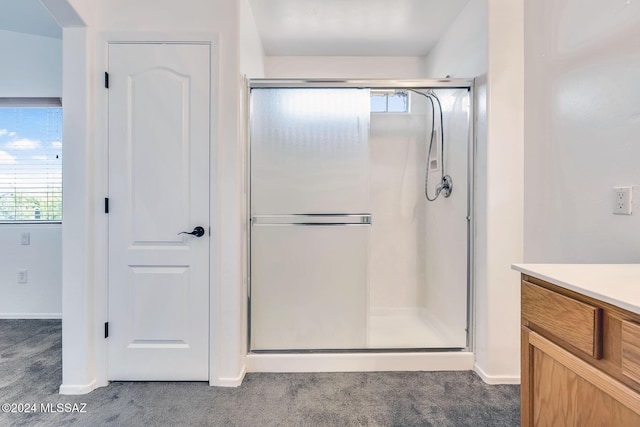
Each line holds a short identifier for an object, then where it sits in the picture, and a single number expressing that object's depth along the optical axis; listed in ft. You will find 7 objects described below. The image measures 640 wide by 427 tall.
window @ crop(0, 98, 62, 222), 10.00
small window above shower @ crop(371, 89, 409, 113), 10.63
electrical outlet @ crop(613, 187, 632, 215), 4.17
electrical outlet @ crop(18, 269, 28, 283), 10.03
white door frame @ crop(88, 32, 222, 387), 6.51
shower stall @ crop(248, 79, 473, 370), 7.36
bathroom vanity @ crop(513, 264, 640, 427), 2.47
